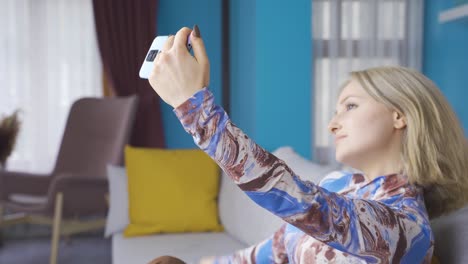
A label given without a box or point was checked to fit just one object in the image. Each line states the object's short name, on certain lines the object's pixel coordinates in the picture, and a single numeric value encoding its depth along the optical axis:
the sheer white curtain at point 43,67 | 4.71
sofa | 2.40
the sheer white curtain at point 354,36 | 3.97
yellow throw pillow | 2.94
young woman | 0.77
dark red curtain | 4.77
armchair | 3.72
